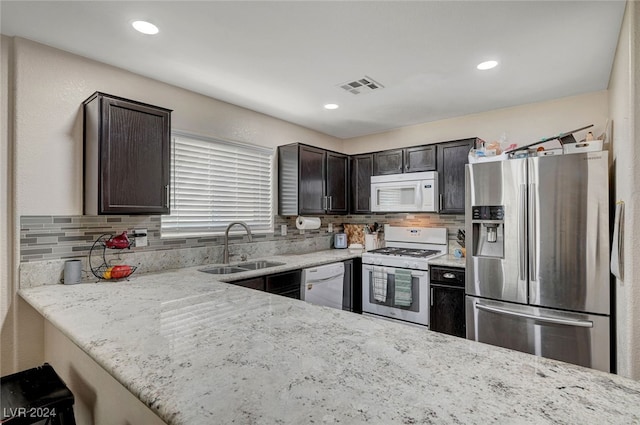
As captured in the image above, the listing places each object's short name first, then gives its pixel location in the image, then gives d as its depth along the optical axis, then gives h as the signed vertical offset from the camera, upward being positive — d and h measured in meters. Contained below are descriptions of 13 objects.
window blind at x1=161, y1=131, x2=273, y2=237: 2.86 +0.27
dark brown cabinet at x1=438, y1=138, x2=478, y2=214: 3.41 +0.44
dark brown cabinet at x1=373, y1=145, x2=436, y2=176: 3.68 +0.64
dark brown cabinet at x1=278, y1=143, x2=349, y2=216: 3.64 +0.39
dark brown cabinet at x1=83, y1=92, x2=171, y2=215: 2.14 +0.41
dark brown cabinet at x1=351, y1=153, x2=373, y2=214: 4.21 +0.41
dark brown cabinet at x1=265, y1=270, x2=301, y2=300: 2.77 -0.63
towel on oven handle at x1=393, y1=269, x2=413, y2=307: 3.29 -0.79
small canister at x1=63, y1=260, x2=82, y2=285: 2.10 -0.38
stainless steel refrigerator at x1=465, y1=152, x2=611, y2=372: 2.22 -0.34
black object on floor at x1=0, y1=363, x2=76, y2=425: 1.30 -0.79
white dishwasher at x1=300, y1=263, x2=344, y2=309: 3.12 -0.73
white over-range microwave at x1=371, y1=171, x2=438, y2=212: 3.57 +0.24
